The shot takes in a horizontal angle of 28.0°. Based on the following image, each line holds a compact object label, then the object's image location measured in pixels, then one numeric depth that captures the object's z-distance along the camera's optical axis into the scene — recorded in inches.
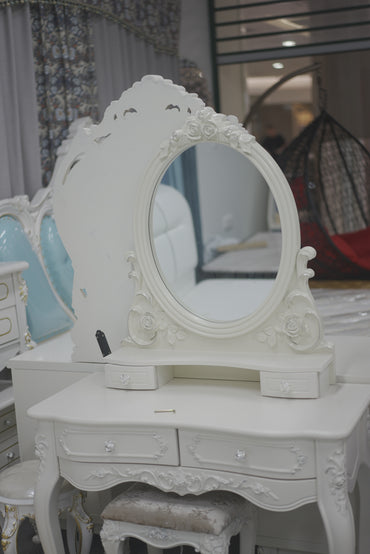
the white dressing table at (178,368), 71.6
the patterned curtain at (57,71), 136.3
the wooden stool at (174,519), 74.9
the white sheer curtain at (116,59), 152.8
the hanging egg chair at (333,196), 171.9
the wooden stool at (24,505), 88.6
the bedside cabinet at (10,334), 111.0
